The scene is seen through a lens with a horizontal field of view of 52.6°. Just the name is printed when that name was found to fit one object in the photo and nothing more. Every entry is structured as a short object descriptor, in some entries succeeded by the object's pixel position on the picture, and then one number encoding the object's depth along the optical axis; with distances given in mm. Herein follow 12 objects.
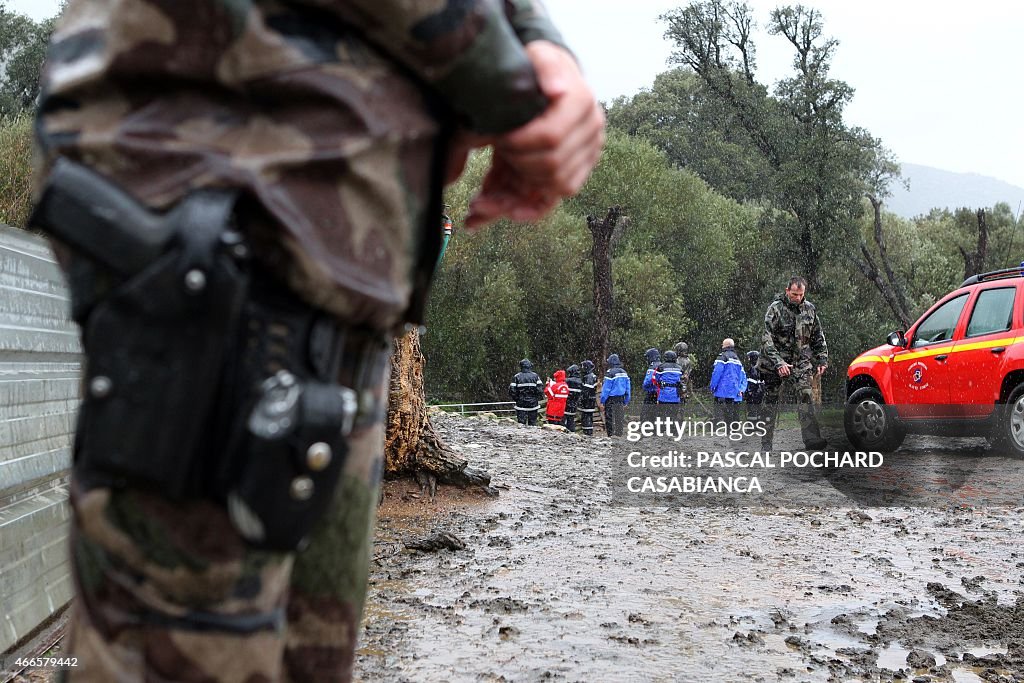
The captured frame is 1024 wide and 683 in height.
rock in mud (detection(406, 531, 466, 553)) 5836
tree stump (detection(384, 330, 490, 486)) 7191
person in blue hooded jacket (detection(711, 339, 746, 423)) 16453
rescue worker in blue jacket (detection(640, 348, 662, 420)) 18875
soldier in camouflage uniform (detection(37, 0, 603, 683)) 1096
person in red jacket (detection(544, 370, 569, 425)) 21953
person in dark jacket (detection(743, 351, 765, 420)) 15461
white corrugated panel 3361
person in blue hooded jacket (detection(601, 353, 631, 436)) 20047
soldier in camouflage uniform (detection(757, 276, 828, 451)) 12539
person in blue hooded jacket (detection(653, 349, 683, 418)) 17656
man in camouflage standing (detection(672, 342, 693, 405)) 20275
